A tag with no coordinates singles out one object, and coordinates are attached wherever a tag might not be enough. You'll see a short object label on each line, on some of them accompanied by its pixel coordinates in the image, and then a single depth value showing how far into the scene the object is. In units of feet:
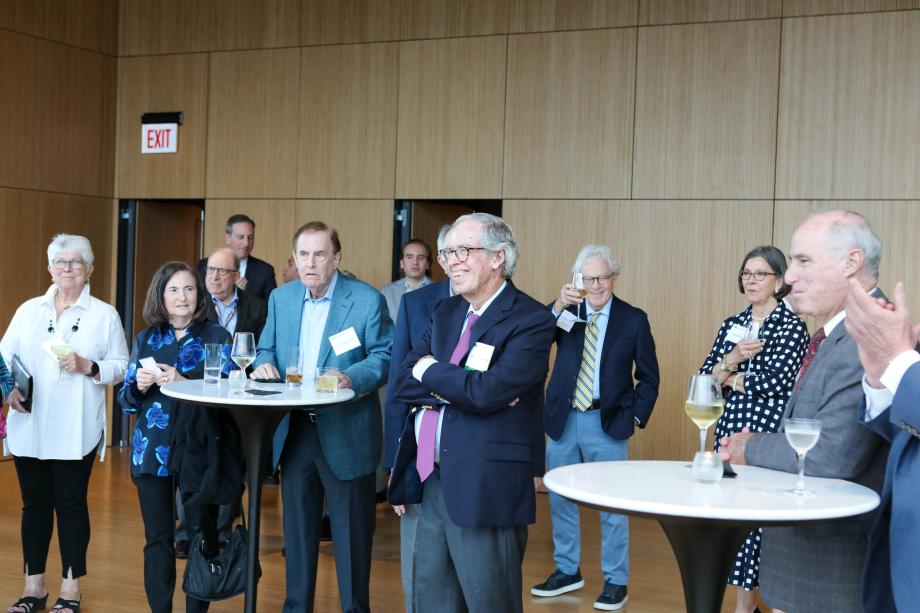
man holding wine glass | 16.42
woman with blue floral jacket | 13.32
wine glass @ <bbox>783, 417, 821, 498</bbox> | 7.75
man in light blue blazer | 13.46
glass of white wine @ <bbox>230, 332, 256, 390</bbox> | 12.61
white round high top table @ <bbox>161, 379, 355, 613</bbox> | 11.46
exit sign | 29.94
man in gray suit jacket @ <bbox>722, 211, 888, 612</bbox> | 8.21
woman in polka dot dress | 14.26
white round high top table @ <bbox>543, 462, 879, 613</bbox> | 7.05
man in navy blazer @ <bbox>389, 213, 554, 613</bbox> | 10.12
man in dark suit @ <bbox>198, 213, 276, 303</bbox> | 23.63
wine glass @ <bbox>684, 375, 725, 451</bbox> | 8.31
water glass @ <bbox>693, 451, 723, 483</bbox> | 7.97
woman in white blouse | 14.61
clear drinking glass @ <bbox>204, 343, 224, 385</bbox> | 12.64
